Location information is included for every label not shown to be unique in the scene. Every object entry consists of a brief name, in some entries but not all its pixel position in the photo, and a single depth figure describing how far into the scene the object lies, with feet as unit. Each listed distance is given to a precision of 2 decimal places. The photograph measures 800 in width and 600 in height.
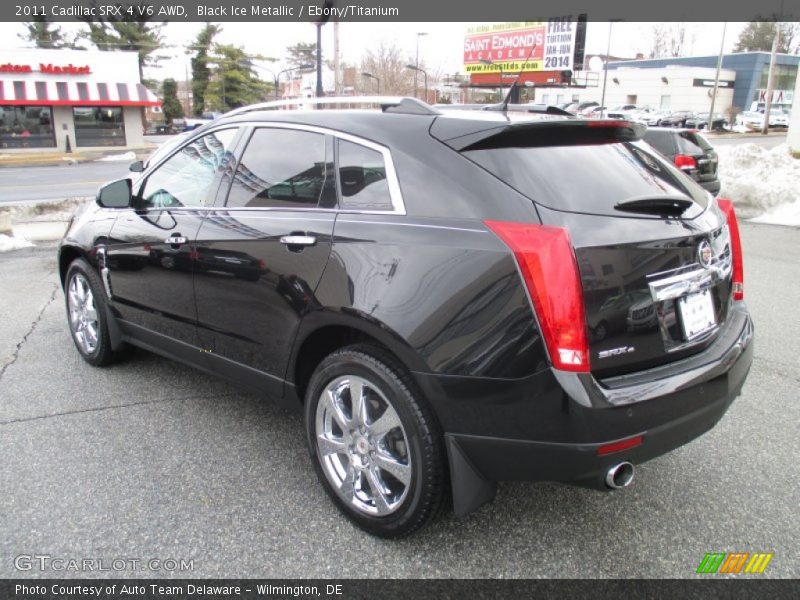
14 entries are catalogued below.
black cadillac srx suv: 7.28
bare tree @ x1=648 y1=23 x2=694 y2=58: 278.36
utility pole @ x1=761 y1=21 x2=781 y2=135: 145.62
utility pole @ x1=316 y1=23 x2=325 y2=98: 68.73
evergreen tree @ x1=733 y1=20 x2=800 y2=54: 253.24
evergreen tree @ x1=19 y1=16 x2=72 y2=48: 208.72
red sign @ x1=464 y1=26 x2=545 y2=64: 172.55
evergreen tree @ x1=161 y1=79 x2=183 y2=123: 219.98
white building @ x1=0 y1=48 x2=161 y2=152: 117.19
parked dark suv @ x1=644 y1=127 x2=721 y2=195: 38.42
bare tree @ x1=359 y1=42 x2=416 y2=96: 163.53
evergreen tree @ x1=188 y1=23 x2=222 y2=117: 224.33
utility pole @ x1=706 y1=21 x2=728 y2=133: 154.48
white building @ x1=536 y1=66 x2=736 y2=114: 217.56
